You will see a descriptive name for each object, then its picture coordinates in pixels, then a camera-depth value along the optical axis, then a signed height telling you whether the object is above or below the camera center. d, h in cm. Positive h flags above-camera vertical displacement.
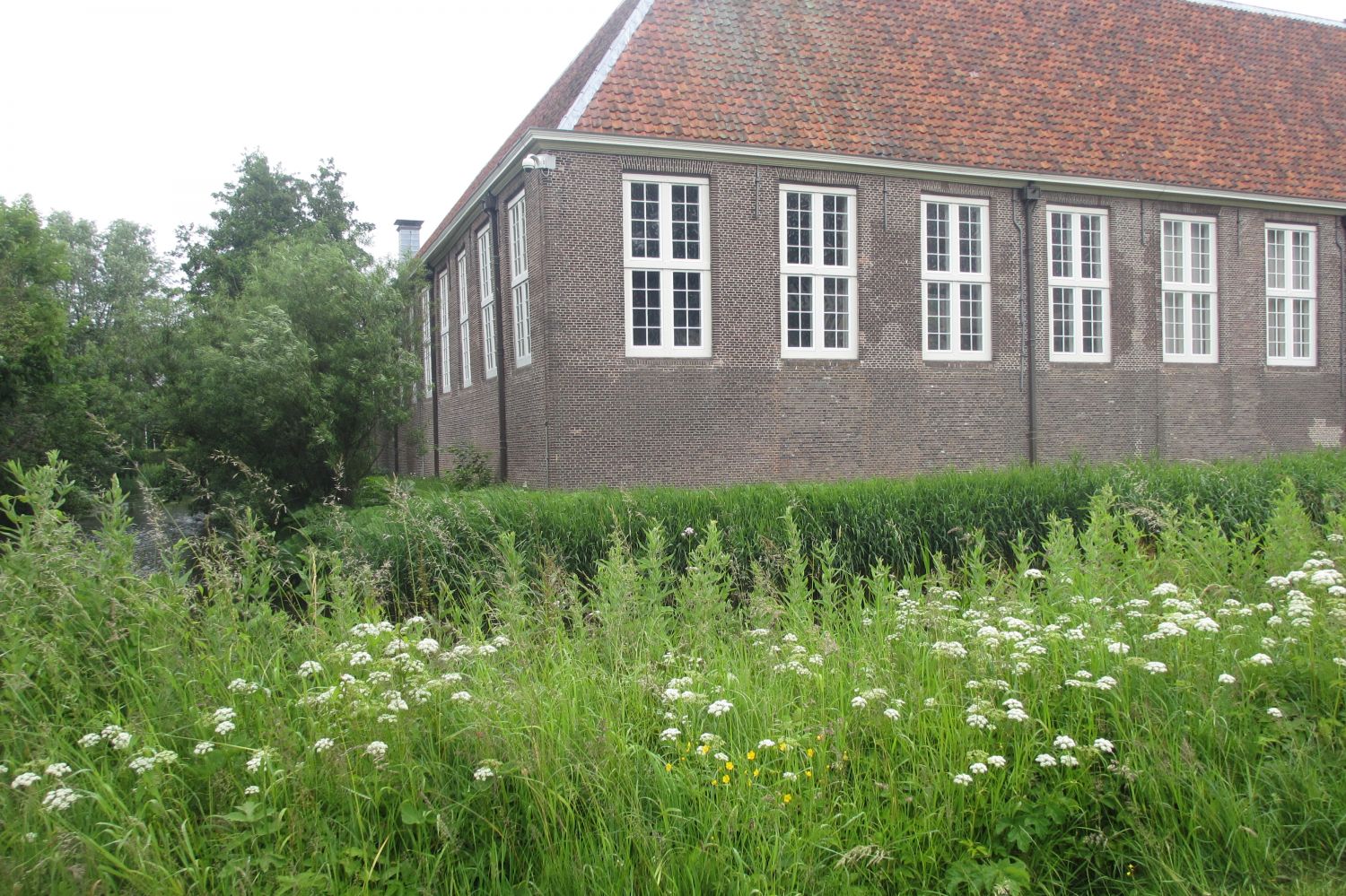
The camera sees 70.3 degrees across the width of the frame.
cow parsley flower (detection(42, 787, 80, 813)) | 332 -127
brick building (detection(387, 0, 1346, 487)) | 1778 +378
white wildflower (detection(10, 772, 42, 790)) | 338 -121
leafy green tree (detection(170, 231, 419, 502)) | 1588 +110
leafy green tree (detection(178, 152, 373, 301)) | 4431 +1062
